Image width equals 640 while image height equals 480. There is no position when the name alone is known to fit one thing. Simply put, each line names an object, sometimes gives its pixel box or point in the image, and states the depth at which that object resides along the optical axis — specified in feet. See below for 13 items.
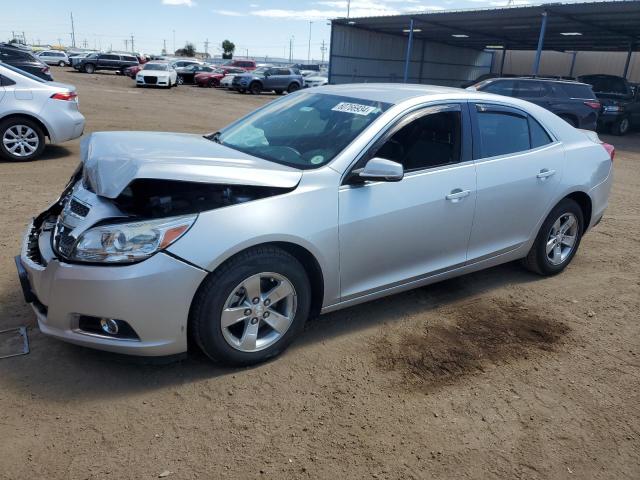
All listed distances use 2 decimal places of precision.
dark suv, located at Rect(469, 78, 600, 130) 46.73
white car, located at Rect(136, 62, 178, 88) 93.56
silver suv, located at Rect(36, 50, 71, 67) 164.14
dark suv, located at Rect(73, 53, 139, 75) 133.08
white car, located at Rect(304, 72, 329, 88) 106.22
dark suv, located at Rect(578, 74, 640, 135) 58.95
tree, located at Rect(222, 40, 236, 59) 301.84
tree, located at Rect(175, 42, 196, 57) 303.07
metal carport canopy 66.23
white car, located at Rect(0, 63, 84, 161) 25.77
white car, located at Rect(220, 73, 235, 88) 103.79
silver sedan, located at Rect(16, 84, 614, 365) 9.07
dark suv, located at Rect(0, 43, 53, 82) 49.89
